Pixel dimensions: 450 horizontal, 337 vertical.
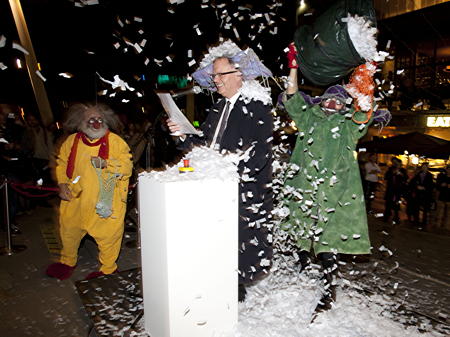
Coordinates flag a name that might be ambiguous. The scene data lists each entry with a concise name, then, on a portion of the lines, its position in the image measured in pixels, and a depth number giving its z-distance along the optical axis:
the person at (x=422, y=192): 7.02
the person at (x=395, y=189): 6.89
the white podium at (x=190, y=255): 1.92
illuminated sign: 13.79
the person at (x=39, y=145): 6.70
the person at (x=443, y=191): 8.62
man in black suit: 2.62
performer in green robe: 2.76
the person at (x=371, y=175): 7.95
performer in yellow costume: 3.47
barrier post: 4.51
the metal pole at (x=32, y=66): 6.87
